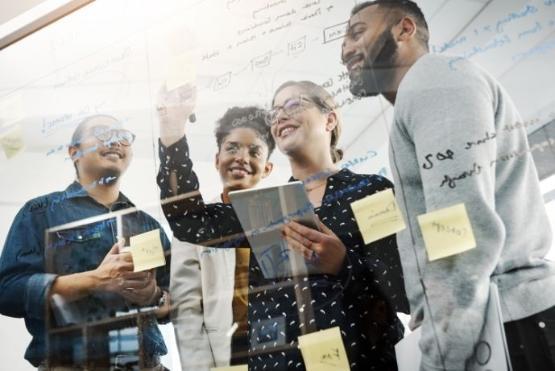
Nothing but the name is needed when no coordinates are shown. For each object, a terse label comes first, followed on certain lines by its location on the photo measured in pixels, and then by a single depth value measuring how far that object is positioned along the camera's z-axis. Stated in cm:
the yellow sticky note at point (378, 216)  106
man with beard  93
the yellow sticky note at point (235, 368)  116
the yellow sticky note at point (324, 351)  106
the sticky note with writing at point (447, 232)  97
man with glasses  133
